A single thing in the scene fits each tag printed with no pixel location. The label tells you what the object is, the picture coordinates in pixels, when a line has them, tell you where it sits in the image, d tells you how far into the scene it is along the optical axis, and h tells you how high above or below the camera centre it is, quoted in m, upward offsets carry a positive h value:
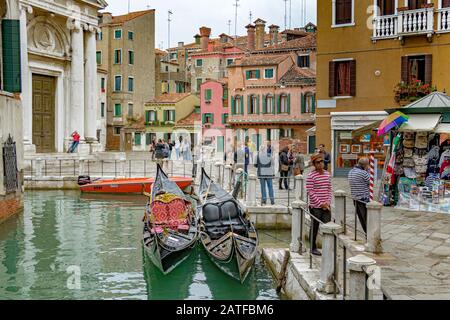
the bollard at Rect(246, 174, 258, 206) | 14.47 -1.30
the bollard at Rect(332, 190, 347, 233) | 10.88 -1.24
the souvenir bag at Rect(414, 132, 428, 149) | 13.61 -0.01
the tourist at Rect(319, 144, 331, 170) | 20.42 -0.66
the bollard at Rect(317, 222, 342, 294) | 6.98 -1.33
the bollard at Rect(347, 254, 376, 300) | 5.77 -1.30
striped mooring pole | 15.22 -0.74
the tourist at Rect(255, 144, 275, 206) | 15.03 -0.83
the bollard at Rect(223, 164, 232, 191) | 18.48 -1.32
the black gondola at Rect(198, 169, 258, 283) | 10.26 -1.77
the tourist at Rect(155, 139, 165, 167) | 28.83 -0.58
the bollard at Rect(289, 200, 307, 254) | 9.45 -1.35
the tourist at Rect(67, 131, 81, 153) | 29.95 -0.17
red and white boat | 23.20 -1.78
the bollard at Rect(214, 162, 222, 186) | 20.15 -1.15
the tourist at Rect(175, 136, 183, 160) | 32.57 -0.58
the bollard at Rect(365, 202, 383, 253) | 9.18 -1.34
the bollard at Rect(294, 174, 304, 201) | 14.13 -1.12
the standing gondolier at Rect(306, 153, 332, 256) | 8.90 -0.78
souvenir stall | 13.20 -0.42
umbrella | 13.27 +0.38
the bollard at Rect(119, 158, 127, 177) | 26.34 -1.26
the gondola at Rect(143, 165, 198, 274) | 11.00 -1.78
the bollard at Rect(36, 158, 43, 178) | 24.69 -1.14
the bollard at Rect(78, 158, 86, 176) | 25.97 -1.27
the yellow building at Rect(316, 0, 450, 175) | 20.70 +2.76
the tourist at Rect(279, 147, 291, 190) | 18.33 -0.73
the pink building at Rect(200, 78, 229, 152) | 45.97 +2.14
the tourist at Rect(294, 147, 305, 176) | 18.82 -0.76
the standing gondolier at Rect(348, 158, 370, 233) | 10.38 -0.81
